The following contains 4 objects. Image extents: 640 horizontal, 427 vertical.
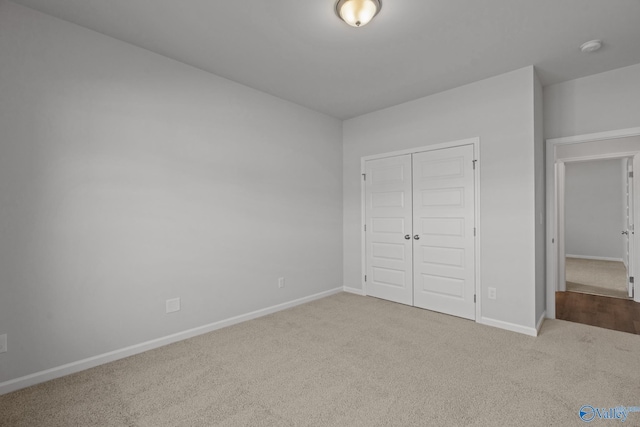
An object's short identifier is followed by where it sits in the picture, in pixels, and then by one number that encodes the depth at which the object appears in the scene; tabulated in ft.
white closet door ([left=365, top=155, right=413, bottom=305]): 13.57
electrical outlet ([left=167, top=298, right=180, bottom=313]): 9.69
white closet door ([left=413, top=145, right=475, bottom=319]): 11.76
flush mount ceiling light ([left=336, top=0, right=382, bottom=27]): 6.97
